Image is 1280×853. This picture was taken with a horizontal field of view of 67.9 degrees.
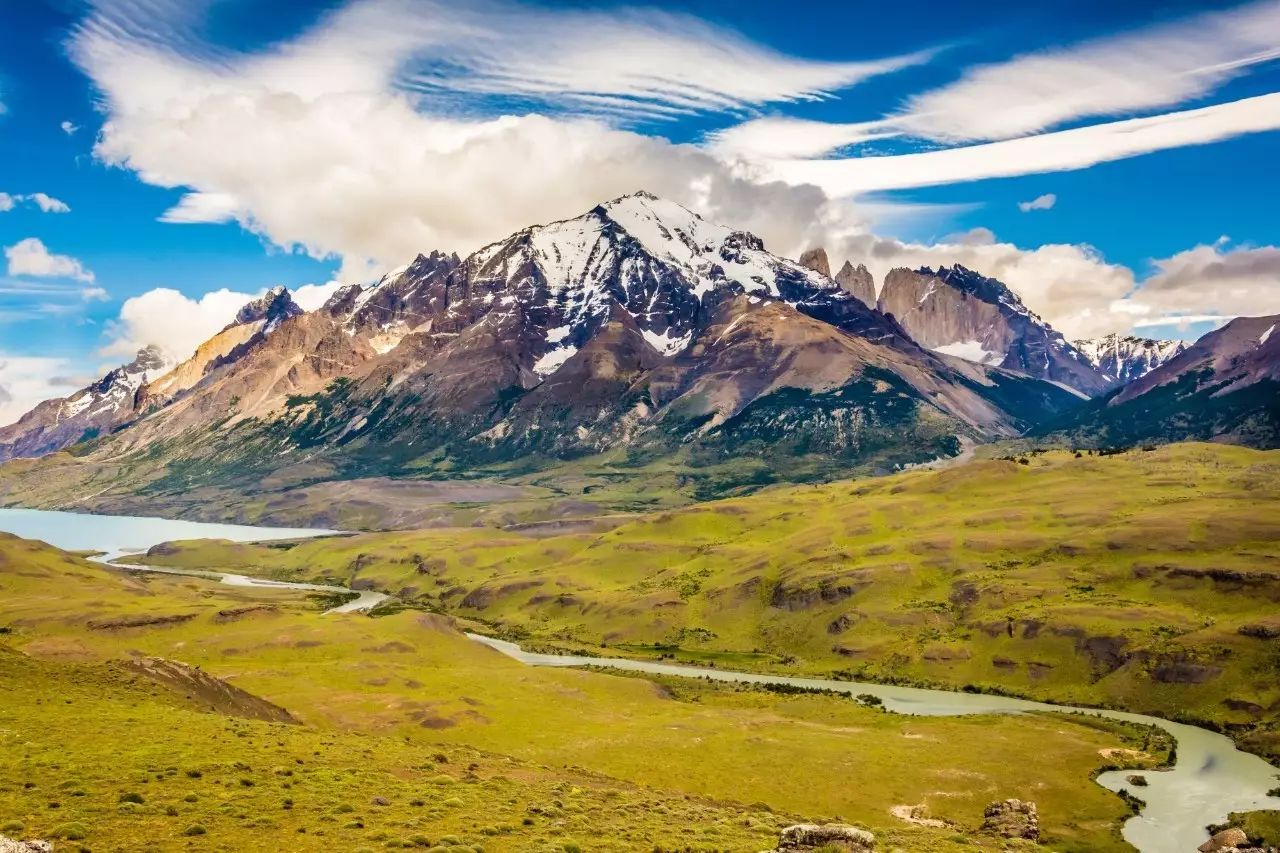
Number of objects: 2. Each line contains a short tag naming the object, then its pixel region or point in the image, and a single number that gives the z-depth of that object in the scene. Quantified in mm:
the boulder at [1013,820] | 90750
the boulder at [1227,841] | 88706
